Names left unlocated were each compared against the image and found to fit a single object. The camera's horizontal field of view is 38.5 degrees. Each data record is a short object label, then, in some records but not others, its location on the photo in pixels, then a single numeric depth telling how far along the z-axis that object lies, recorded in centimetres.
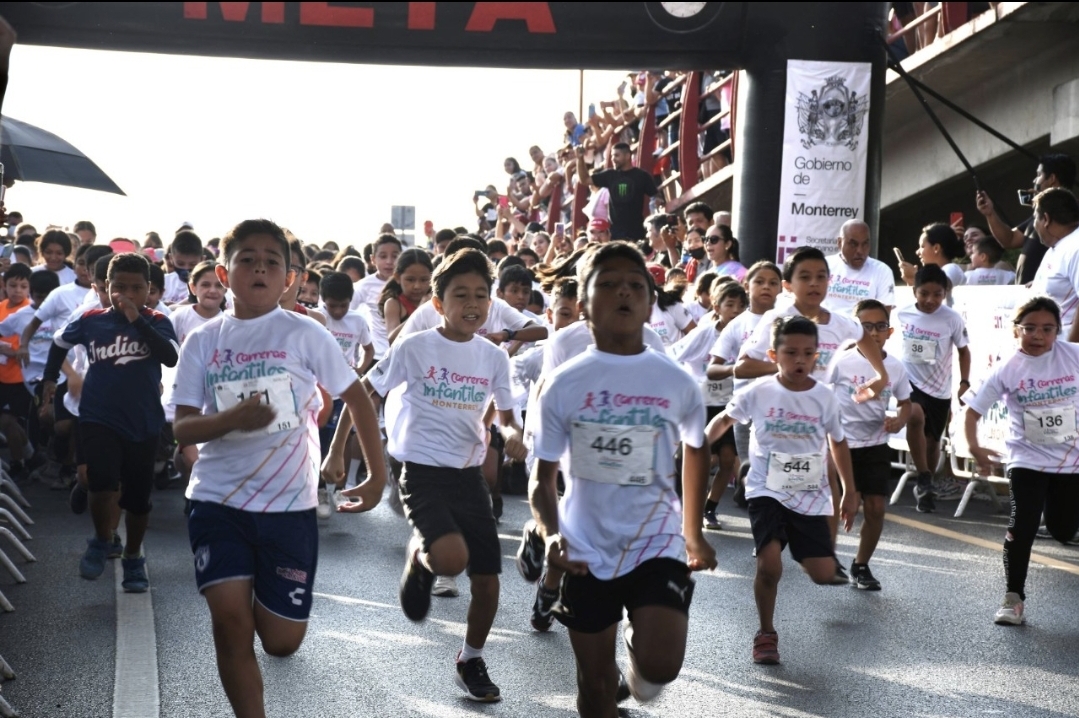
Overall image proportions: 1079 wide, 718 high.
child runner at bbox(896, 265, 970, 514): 1162
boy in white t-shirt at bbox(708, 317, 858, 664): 716
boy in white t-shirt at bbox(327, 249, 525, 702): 651
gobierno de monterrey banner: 1471
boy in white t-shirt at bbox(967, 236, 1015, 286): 1373
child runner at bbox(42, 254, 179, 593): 847
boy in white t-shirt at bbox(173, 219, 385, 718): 494
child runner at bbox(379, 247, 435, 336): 1031
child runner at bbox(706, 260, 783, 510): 1042
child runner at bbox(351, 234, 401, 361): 1409
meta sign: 1492
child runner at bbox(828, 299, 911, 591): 855
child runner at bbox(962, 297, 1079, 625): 759
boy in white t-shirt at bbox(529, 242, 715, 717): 473
